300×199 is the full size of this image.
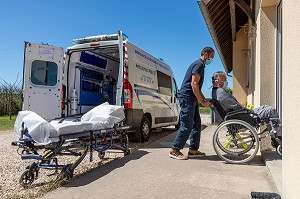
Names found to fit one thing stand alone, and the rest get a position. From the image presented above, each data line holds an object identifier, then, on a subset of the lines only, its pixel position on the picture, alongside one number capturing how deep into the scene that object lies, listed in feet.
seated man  11.32
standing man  12.53
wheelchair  11.29
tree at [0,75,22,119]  63.62
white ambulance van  16.17
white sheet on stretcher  8.82
